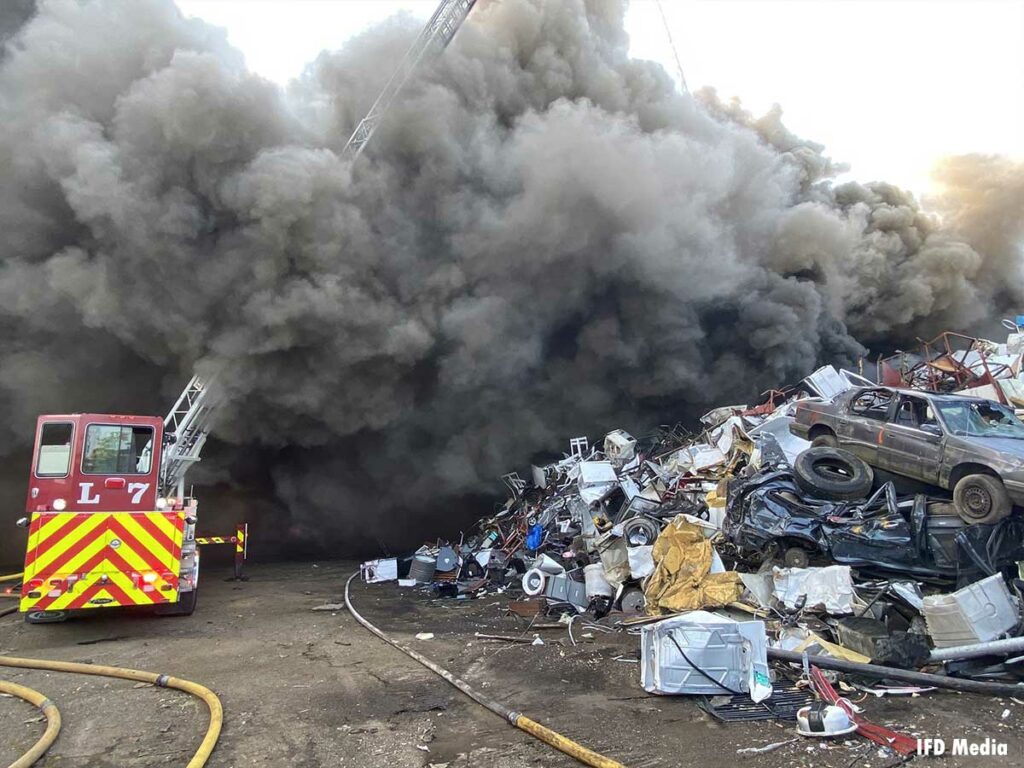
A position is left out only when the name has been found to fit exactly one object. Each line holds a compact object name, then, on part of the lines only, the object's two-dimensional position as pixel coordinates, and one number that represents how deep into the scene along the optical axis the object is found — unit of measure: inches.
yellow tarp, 267.9
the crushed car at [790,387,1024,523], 269.0
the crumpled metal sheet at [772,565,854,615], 245.3
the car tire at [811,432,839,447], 367.6
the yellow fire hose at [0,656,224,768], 145.7
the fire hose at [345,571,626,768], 142.6
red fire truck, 252.5
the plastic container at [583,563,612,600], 306.2
